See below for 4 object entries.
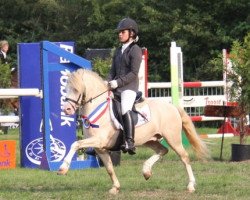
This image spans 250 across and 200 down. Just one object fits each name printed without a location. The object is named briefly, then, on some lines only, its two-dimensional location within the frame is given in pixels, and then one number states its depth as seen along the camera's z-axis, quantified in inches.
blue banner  904.4
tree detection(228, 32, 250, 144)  970.9
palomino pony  658.6
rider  675.9
